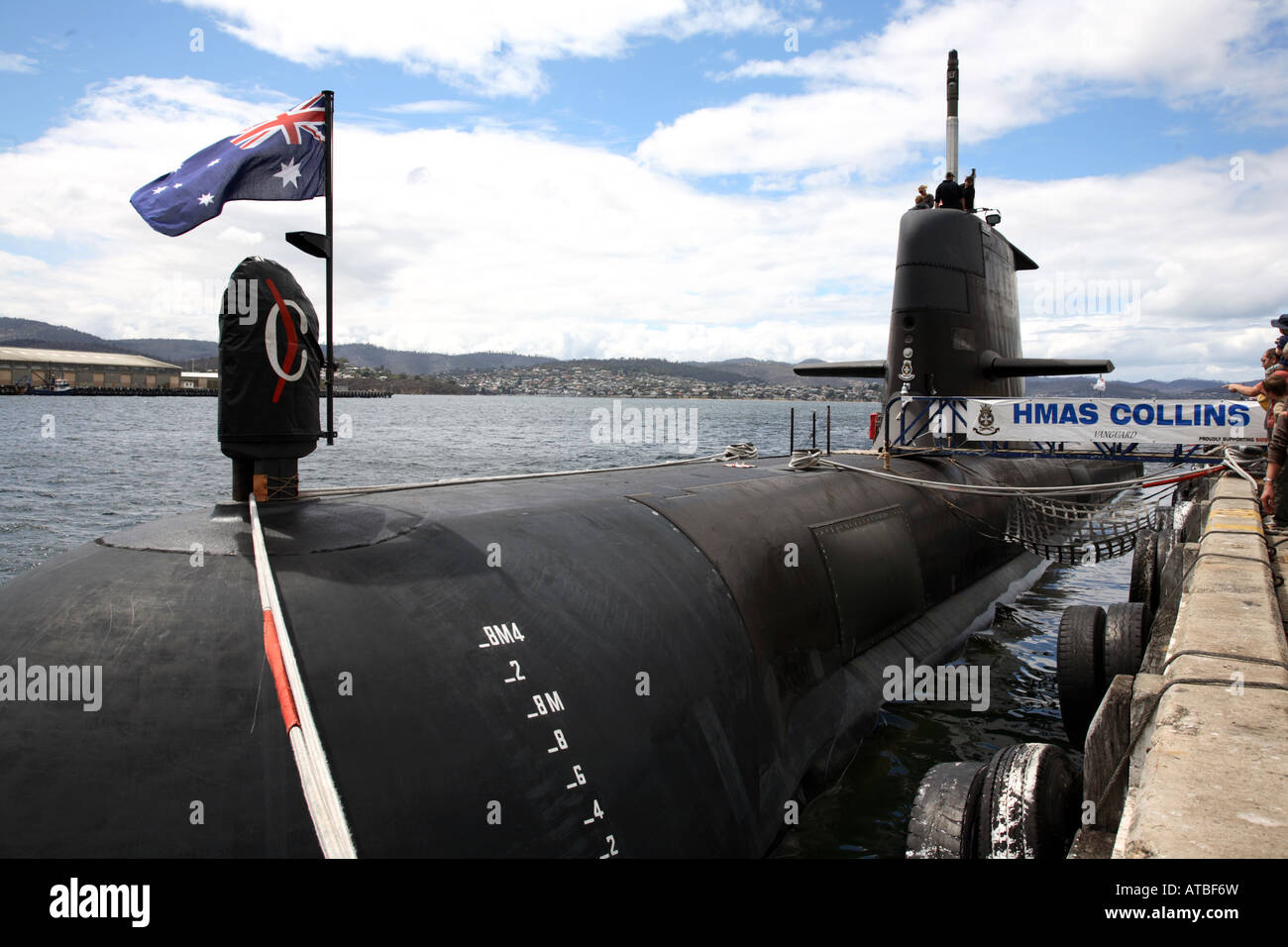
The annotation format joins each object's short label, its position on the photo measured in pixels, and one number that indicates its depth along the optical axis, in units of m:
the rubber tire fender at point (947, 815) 4.79
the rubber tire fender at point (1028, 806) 4.54
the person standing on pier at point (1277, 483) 8.53
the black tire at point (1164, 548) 11.13
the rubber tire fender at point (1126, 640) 7.65
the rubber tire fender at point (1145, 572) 11.62
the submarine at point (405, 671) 3.57
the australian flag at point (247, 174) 5.18
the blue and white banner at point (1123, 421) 13.76
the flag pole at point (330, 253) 5.53
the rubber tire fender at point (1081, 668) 7.84
